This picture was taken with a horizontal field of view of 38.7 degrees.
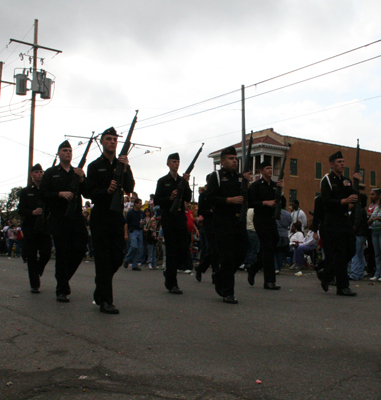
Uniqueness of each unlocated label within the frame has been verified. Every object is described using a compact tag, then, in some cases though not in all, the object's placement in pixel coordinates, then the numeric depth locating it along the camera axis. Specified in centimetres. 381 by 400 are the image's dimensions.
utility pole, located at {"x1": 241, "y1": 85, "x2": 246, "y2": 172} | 2706
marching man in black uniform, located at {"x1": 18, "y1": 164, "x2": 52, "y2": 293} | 820
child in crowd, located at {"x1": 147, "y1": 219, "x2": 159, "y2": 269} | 1488
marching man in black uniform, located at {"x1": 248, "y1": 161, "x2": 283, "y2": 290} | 888
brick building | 5850
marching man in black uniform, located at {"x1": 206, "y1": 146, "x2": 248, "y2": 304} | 717
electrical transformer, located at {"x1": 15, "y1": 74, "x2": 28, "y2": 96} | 3011
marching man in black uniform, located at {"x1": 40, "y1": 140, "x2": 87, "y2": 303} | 714
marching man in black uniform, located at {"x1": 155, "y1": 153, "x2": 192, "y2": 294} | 821
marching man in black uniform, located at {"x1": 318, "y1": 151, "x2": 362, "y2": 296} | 805
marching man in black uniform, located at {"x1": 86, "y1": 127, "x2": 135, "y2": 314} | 629
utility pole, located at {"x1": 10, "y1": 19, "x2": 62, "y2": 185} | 2891
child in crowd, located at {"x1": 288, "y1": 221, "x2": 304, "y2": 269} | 1502
